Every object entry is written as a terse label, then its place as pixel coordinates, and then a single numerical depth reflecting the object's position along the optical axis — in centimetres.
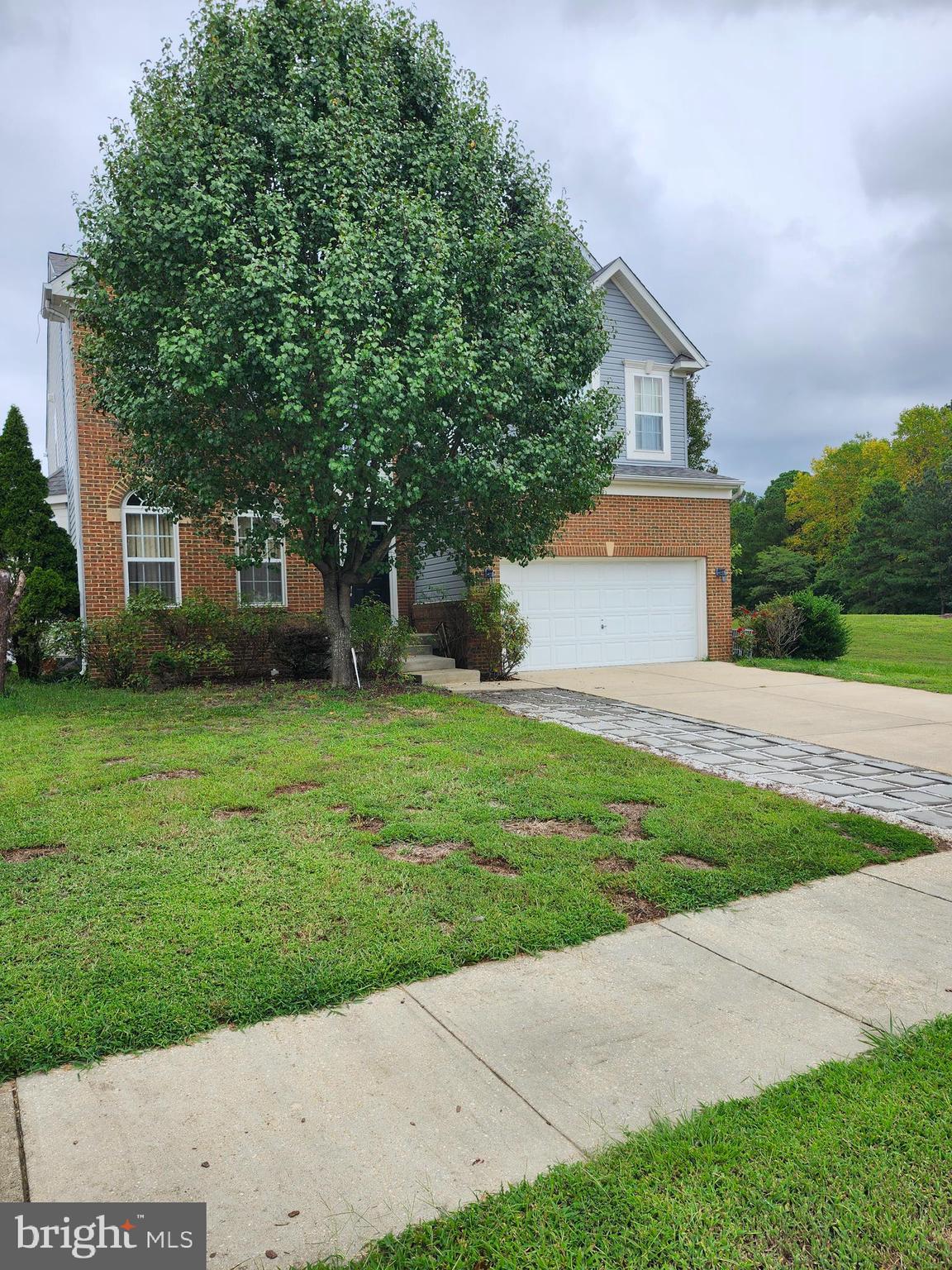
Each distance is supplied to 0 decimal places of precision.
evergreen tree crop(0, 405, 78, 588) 1295
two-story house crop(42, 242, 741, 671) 1269
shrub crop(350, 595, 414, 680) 1212
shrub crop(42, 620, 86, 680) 1225
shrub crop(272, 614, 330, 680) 1314
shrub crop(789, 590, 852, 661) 1588
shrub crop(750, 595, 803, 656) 1586
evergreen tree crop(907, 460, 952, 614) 3722
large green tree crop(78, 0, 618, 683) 827
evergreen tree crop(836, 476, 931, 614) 3850
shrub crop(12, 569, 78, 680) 1248
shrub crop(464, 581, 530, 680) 1338
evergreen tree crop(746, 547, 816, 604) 3959
